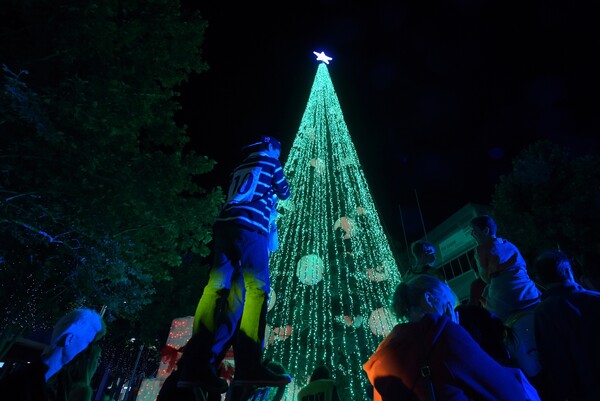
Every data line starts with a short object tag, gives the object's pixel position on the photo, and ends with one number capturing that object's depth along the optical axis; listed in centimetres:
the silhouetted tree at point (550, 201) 1198
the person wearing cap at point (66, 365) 173
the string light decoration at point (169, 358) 536
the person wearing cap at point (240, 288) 222
